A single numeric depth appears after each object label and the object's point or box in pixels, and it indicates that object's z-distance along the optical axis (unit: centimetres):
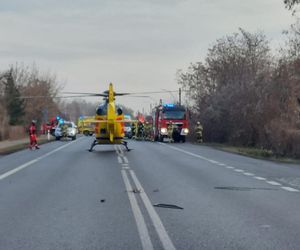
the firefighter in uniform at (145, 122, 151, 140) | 6220
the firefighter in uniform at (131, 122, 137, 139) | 6846
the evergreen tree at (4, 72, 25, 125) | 7394
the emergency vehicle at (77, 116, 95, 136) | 7988
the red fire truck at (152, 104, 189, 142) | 5284
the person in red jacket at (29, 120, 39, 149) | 4009
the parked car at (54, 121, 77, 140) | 6081
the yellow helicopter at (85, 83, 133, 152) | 3547
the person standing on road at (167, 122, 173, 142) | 5307
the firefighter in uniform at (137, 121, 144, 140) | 6538
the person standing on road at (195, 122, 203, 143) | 5138
